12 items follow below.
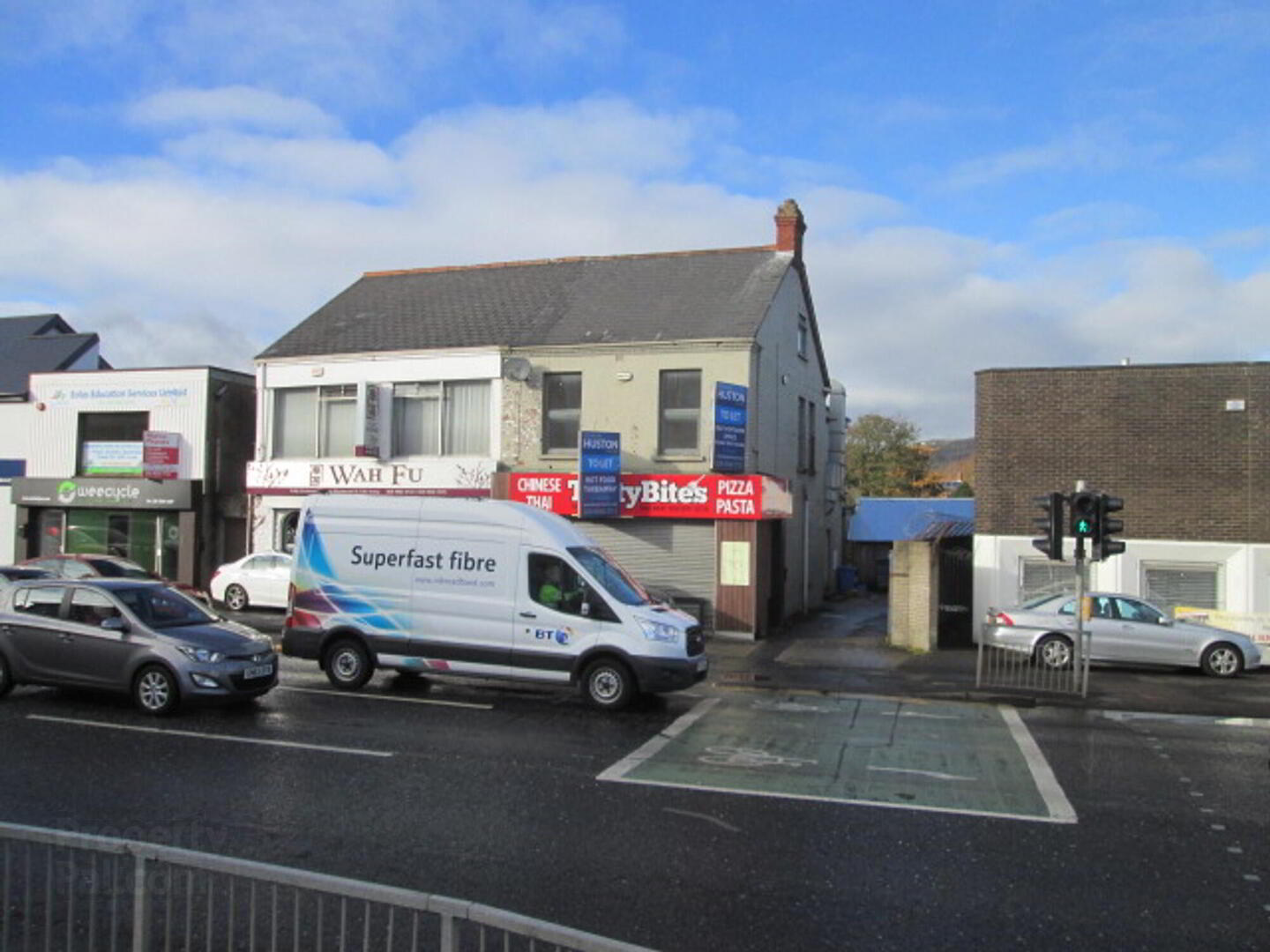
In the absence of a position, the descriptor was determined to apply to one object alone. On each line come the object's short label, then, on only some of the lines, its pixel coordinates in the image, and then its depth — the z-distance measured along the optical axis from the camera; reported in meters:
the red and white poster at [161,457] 25.38
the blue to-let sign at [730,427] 20.16
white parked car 23.30
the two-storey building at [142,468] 25.78
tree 56.22
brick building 19.47
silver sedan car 17.03
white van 12.48
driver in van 12.71
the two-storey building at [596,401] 21.09
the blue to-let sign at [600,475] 20.41
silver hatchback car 11.24
